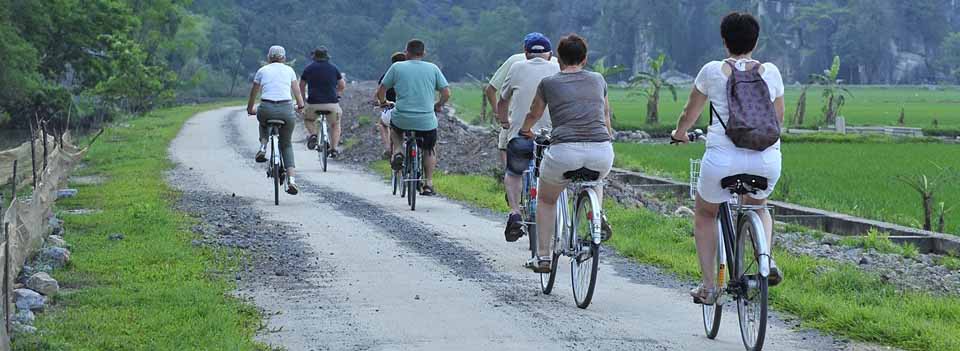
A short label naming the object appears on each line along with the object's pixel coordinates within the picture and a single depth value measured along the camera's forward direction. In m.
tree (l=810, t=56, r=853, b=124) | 54.16
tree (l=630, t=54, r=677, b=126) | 54.28
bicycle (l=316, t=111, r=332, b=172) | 22.55
